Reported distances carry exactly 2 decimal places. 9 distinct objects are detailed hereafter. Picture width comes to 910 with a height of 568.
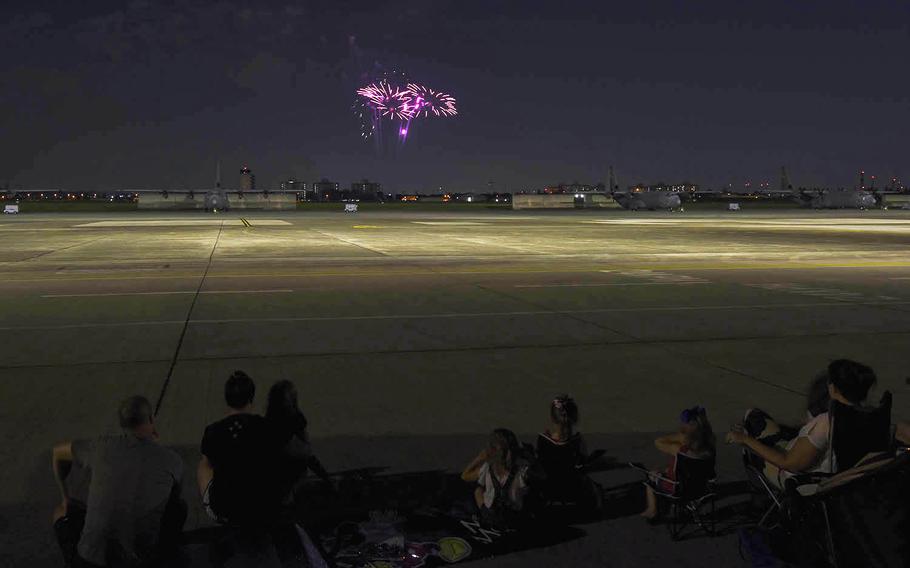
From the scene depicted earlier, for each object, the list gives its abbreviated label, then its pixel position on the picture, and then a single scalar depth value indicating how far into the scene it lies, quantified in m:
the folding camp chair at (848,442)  4.63
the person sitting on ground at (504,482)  5.20
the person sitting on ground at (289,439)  4.73
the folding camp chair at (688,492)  5.24
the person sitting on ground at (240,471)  4.58
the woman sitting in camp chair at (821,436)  4.82
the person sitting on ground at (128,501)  4.27
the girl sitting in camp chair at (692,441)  5.20
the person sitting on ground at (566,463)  5.47
